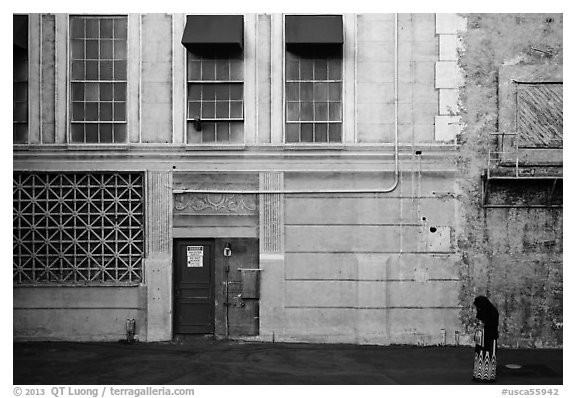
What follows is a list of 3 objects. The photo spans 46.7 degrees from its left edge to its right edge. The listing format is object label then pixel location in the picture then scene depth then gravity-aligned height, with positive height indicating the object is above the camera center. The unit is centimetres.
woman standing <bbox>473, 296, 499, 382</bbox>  1078 -233
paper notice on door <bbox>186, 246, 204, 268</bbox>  1346 -119
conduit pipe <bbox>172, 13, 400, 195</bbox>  1321 +11
